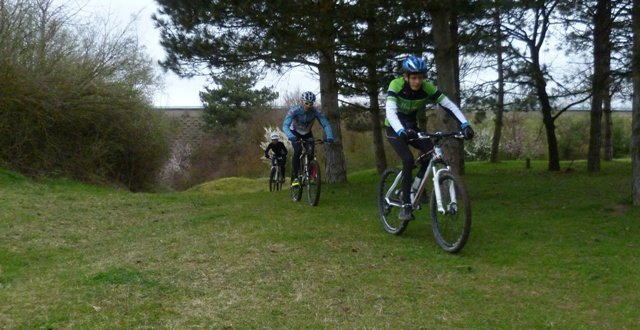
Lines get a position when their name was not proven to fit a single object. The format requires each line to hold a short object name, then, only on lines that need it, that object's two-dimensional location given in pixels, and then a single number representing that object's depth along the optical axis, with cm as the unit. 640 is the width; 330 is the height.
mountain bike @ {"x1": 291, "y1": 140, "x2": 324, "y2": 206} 968
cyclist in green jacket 633
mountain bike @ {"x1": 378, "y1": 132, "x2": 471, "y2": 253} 579
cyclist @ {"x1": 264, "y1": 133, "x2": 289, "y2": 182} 1443
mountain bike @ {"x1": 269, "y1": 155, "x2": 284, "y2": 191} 1476
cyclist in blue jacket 991
